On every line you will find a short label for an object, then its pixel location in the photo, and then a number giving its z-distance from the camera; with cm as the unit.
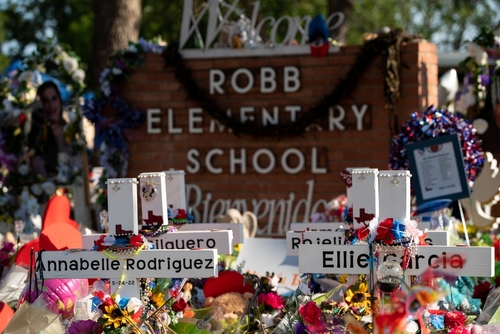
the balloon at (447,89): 1719
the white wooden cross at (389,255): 665
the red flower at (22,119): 1848
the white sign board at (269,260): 1079
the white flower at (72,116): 1811
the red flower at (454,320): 659
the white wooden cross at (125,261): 692
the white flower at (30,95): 1893
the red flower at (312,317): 621
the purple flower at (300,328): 653
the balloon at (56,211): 934
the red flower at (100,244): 716
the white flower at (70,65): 1837
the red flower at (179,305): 771
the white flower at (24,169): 1850
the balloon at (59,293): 744
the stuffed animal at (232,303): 822
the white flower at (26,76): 1877
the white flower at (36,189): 1834
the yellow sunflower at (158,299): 739
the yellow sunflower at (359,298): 691
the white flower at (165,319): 692
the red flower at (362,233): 706
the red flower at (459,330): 648
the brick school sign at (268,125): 1589
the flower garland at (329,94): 1546
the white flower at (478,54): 1572
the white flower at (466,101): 1591
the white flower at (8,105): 1867
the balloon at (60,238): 784
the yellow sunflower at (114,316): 624
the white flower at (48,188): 1820
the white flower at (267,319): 797
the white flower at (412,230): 673
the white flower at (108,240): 716
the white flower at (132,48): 1705
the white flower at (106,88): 1694
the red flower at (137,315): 642
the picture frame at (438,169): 1055
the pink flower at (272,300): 835
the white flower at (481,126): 1541
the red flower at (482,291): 877
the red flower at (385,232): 664
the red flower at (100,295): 664
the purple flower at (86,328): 641
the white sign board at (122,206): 715
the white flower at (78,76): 1820
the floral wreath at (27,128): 1825
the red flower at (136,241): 709
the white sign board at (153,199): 770
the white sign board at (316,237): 798
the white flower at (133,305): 644
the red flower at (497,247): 972
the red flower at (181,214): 889
